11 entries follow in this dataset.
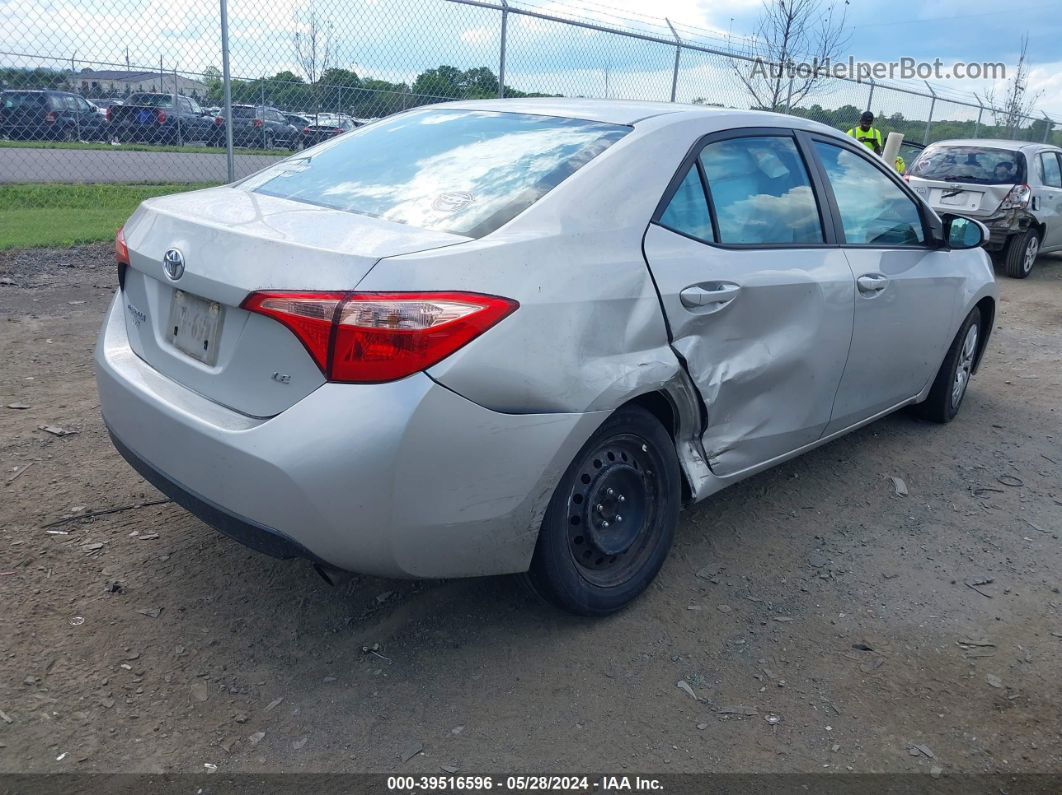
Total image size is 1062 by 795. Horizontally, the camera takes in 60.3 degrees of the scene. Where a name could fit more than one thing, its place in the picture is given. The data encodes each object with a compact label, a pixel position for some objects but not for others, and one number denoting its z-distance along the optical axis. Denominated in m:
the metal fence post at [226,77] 7.61
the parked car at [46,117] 8.14
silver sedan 2.38
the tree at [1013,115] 23.19
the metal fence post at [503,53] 9.20
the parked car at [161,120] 8.73
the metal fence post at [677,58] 11.55
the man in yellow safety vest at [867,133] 12.48
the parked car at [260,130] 8.41
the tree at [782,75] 13.27
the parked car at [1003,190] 10.88
